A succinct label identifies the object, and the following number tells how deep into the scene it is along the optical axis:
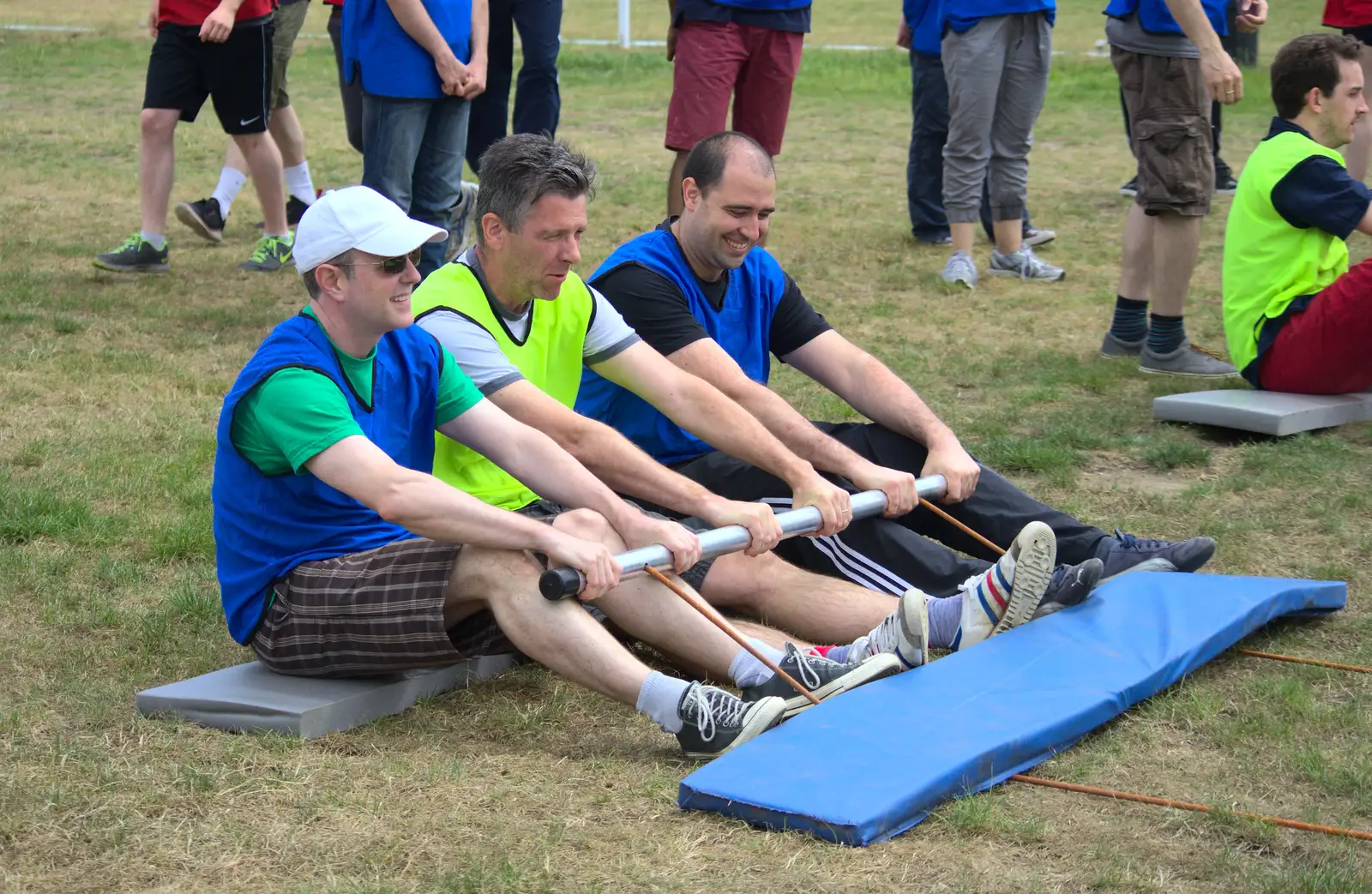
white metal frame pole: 18.78
